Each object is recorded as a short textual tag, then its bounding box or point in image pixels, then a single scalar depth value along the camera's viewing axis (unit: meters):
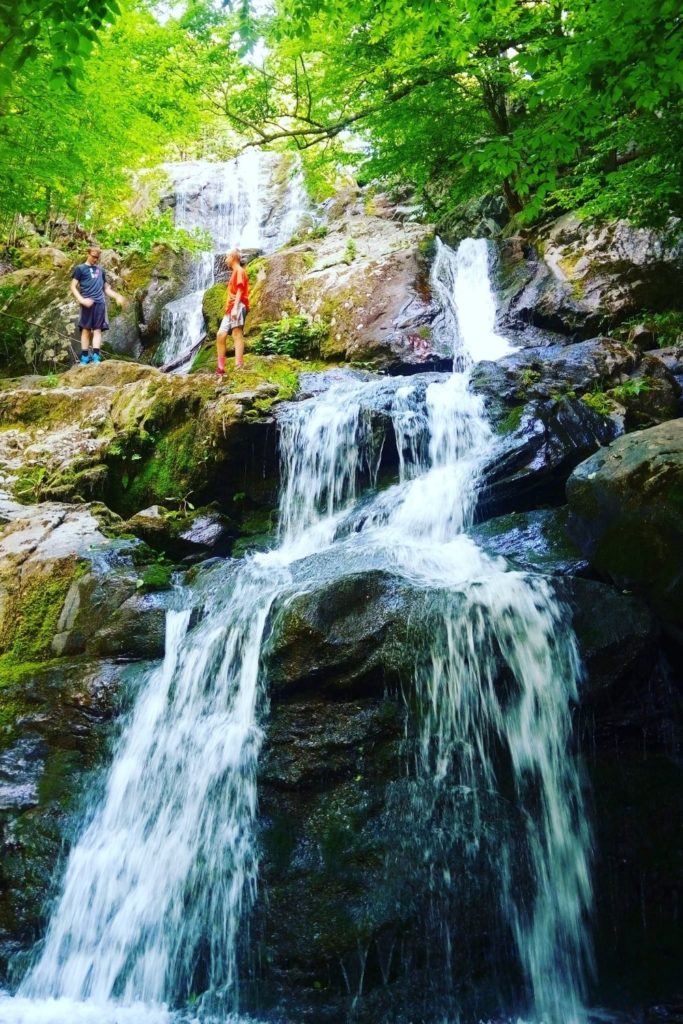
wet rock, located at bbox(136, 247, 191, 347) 15.31
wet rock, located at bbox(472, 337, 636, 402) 8.01
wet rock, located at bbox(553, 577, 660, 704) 4.22
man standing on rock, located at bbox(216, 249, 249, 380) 9.53
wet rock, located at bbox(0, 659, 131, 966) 4.18
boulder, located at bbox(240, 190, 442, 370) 10.83
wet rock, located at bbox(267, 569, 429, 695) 4.39
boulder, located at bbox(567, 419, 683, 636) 4.46
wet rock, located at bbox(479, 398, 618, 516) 6.50
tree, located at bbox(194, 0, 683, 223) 4.55
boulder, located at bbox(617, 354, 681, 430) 7.46
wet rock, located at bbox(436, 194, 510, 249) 13.59
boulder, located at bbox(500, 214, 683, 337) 10.09
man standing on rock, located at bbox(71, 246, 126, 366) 11.72
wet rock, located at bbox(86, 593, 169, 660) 5.40
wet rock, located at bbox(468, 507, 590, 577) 5.21
